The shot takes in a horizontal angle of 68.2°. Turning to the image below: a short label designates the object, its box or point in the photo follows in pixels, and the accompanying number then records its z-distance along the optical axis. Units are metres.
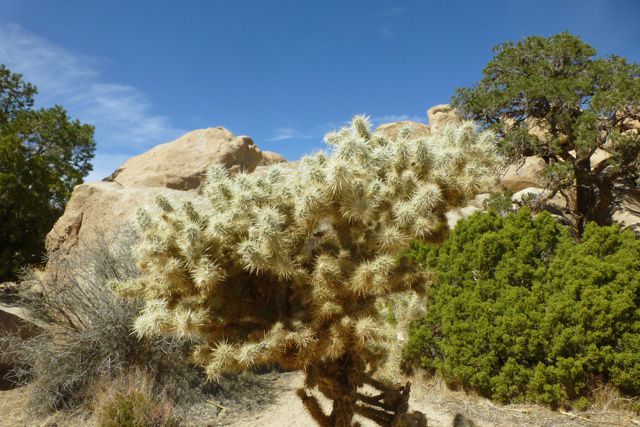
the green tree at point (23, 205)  11.83
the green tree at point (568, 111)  12.80
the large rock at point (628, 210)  13.59
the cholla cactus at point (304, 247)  2.44
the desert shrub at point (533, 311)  5.28
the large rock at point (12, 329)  6.96
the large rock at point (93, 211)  9.16
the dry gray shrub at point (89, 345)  5.83
